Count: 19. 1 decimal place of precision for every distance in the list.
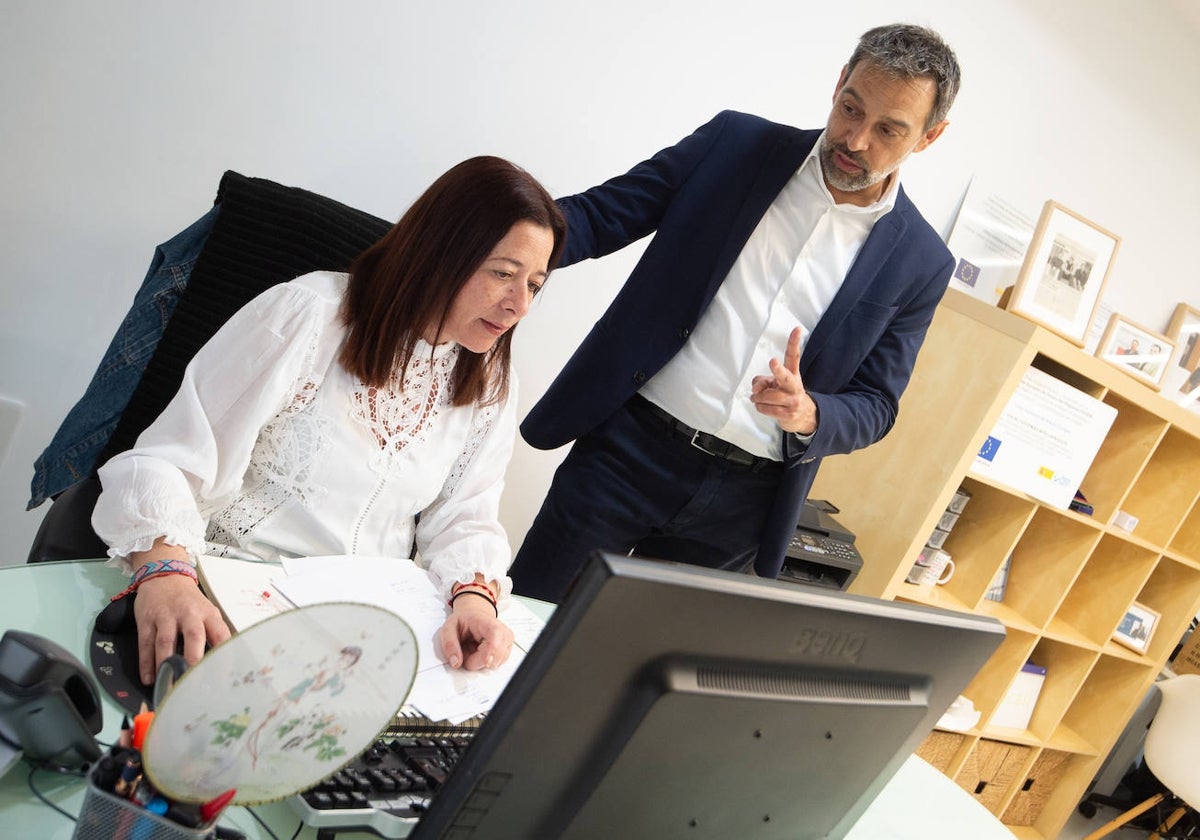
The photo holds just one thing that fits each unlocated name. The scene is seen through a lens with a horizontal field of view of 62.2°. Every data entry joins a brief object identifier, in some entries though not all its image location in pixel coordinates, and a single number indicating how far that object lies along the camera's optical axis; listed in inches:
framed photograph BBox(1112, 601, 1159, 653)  152.1
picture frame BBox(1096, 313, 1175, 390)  139.7
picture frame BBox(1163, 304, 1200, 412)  162.1
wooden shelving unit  118.7
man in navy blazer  78.8
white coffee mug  129.7
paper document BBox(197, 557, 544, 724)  42.2
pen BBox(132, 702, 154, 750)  25.0
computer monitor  24.5
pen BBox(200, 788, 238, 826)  24.6
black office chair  61.8
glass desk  29.6
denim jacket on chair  61.9
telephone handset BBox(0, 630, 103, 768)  28.7
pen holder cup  23.6
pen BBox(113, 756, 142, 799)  23.9
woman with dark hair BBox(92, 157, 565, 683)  51.1
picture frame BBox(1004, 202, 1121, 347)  121.4
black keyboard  32.1
